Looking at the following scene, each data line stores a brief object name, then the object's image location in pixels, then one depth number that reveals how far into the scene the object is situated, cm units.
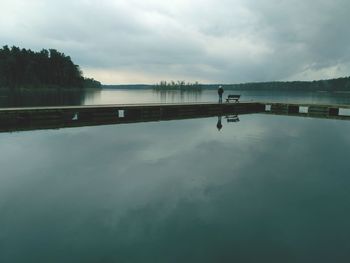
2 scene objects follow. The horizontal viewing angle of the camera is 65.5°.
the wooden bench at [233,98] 3424
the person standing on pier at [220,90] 3049
